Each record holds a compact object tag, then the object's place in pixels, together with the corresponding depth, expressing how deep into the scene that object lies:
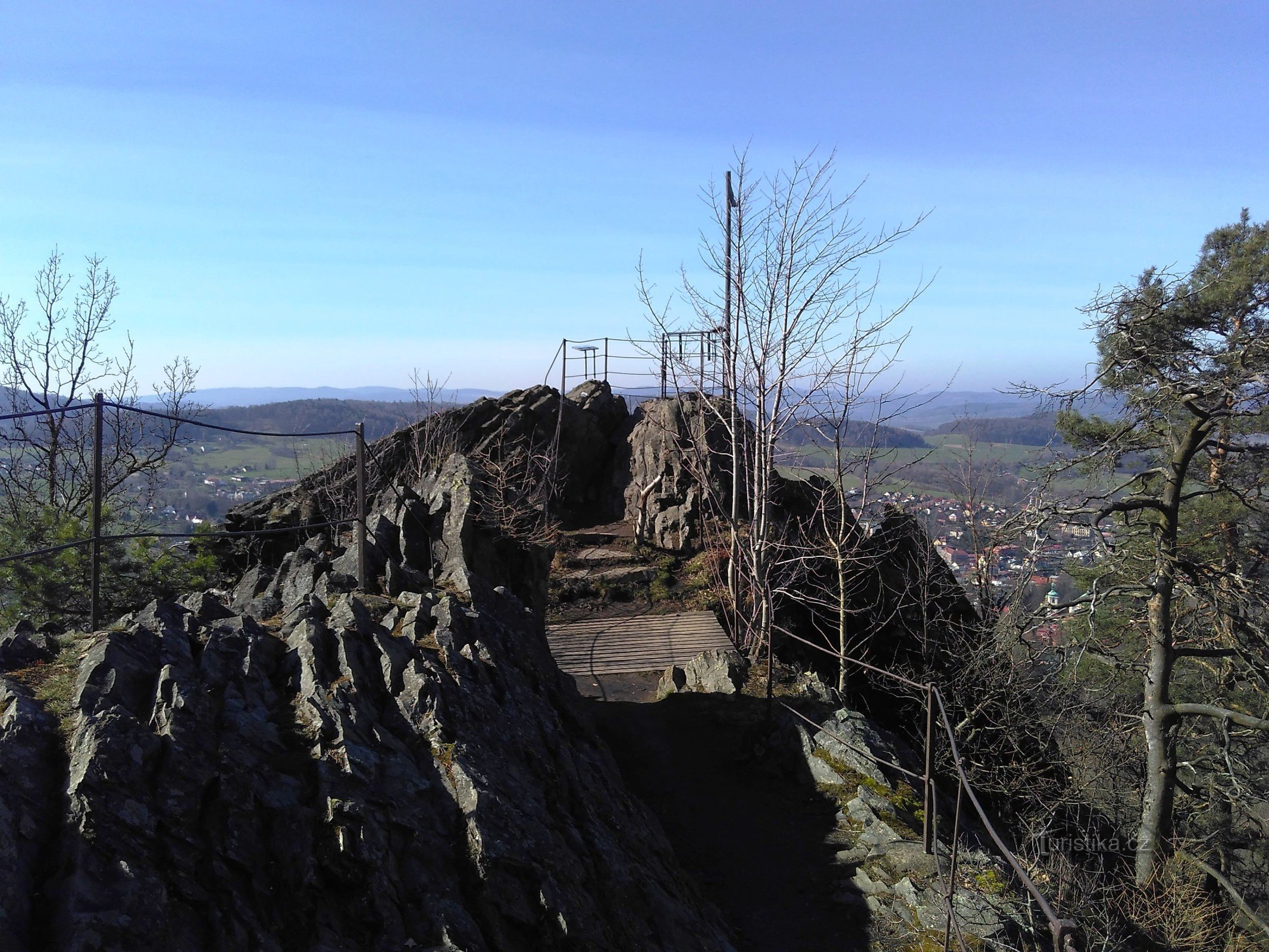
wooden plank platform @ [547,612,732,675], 13.17
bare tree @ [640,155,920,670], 11.39
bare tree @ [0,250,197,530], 14.94
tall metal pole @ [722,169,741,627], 11.79
